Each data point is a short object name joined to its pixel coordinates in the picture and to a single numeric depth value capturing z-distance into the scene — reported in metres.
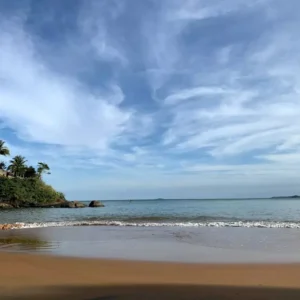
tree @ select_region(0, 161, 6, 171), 90.62
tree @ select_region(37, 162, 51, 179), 94.60
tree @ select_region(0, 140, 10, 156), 79.56
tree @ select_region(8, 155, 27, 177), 88.44
